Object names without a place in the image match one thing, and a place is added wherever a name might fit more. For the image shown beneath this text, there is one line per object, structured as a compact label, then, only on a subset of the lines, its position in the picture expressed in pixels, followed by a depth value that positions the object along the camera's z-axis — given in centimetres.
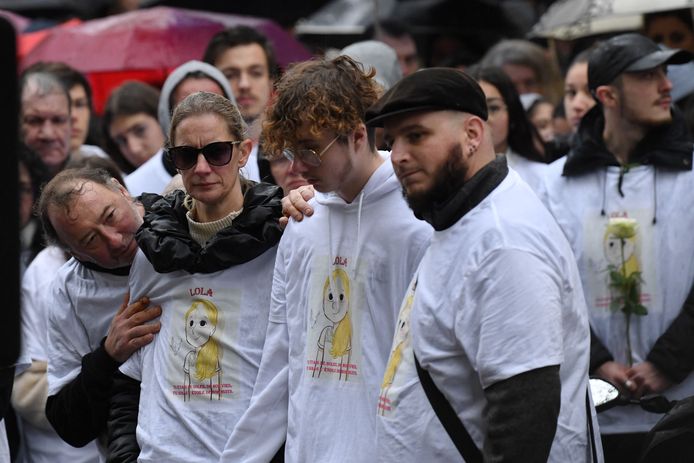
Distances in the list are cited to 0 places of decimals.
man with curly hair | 911
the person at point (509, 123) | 1484
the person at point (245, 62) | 1622
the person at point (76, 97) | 1734
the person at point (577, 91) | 1634
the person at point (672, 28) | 1905
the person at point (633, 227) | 1220
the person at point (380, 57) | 1439
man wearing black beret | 761
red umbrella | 2086
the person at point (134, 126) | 1673
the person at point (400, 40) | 2047
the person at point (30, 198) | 1448
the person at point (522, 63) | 1977
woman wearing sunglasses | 1000
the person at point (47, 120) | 1627
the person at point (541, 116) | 1856
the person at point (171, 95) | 1431
